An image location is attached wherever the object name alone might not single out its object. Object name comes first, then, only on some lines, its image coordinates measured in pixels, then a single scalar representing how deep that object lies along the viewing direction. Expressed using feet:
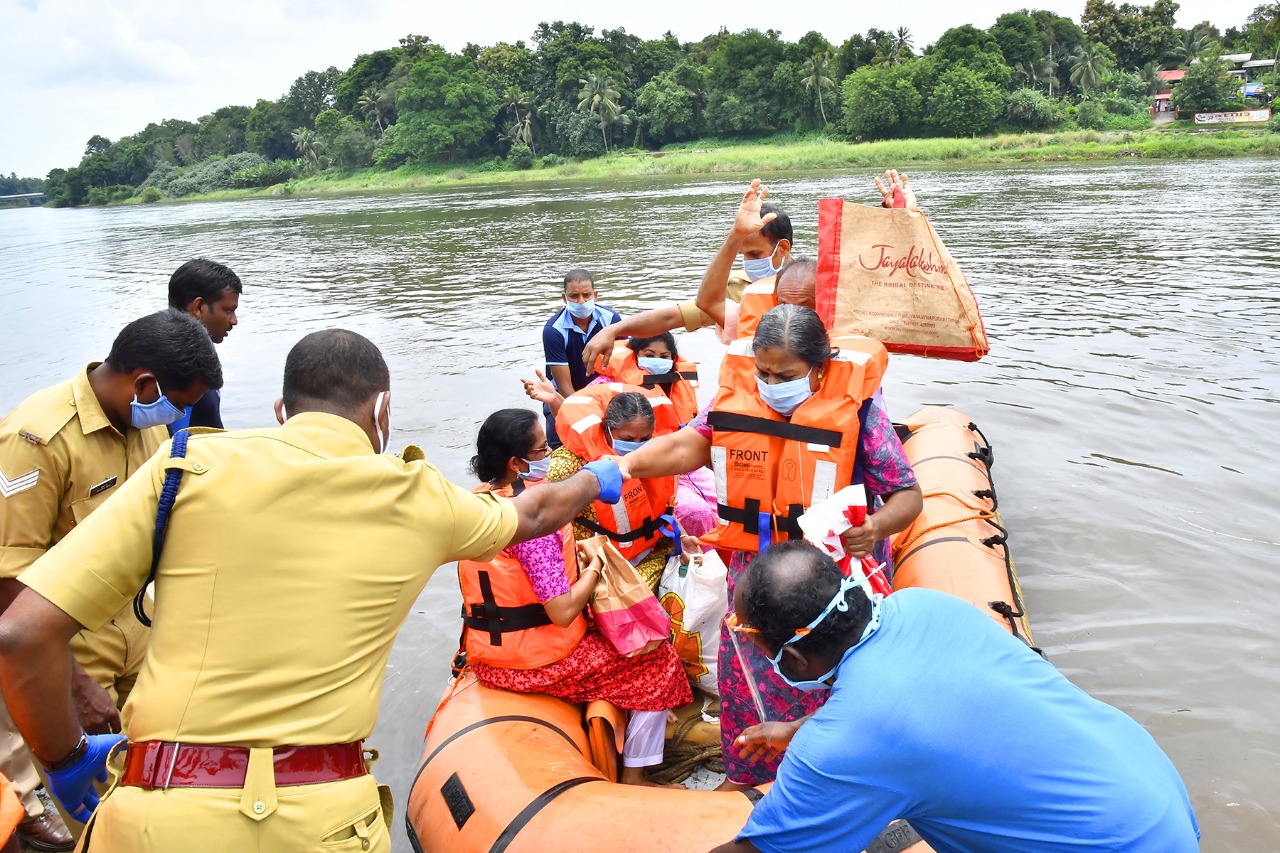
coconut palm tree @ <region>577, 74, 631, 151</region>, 200.03
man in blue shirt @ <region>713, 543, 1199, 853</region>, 5.95
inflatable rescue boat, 8.63
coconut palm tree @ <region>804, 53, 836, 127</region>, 178.40
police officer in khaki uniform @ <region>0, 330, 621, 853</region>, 5.79
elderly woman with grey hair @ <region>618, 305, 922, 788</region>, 9.71
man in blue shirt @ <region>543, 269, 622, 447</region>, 20.90
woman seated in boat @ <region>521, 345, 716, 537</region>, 15.97
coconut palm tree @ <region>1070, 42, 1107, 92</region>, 168.14
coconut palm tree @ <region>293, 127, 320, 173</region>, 253.03
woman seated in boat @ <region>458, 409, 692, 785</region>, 10.89
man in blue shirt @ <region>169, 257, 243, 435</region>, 13.53
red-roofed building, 171.22
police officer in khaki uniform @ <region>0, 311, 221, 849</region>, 9.01
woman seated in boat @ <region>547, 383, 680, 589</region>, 13.44
